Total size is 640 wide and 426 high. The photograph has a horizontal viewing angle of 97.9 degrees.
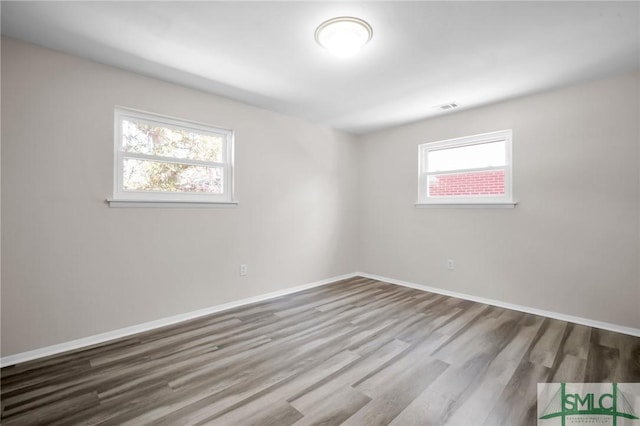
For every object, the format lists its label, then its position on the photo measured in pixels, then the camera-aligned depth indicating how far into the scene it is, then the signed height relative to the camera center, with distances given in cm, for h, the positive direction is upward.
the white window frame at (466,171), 334 +56
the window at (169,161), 264 +53
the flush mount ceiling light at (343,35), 191 +129
